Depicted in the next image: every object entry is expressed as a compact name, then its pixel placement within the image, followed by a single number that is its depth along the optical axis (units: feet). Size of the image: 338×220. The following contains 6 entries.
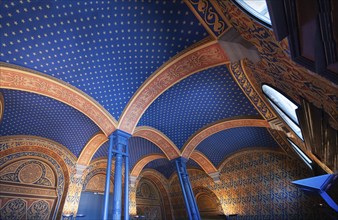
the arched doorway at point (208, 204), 40.04
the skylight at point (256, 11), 8.47
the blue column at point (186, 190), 26.43
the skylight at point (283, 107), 17.24
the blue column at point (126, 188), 17.90
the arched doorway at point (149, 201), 42.28
